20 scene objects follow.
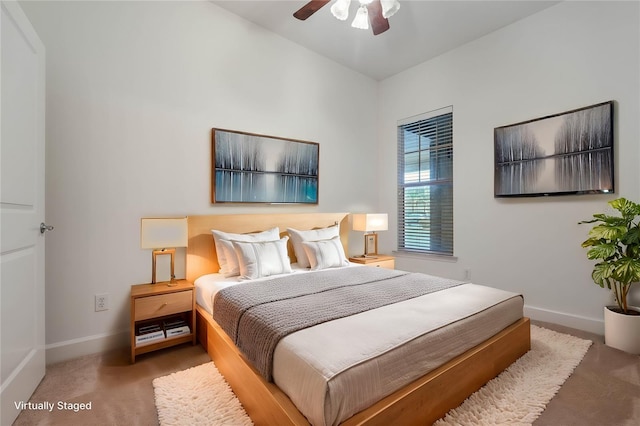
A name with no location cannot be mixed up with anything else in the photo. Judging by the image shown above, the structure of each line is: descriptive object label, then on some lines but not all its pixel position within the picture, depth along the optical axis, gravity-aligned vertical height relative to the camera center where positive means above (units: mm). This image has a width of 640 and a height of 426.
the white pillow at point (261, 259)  2502 -404
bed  1206 -818
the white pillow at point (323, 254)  2930 -423
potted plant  2170 -388
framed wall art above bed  2941 +474
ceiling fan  2201 +1542
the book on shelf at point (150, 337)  2219 -949
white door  1504 +16
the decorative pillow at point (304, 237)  3090 -271
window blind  3775 +388
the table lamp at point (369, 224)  3719 -157
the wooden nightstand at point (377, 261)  3615 -604
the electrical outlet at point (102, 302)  2340 -704
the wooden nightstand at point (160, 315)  2178 -771
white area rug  1522 -1055
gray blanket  1512 -555
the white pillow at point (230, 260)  2592 -414
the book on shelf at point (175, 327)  2367 -938
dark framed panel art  2561 +540
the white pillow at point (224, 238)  2684 -242
